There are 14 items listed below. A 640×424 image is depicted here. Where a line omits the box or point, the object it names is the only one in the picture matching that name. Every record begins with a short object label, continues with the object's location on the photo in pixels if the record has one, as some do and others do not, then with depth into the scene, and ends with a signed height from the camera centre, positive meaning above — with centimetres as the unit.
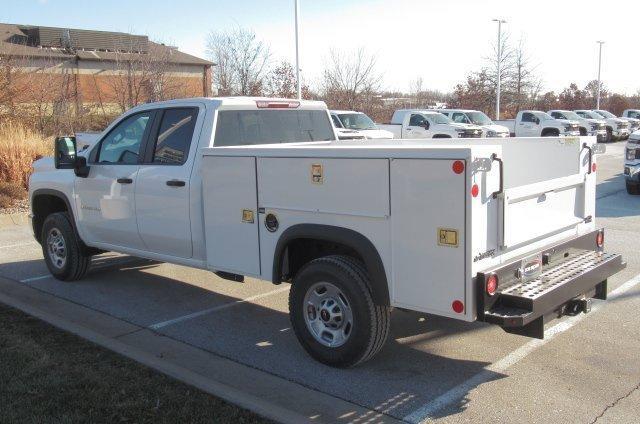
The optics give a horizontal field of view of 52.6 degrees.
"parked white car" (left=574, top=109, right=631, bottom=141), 3497 -73
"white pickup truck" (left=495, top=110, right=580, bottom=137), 3036 -41
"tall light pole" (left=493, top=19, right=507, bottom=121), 4395 +555
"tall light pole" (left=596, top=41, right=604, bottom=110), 5266 +436
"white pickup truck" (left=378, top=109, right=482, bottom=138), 2419 -25
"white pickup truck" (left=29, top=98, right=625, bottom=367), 413 -71
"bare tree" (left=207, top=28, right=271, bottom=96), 3581 +272
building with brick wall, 2059 +264
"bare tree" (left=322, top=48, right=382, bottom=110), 4078 +216
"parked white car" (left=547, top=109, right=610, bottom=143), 3281 -42
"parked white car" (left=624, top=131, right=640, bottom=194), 1362 -104
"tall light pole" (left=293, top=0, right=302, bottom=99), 2548 +234
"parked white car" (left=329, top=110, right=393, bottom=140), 2070 -8
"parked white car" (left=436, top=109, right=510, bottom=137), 2610 -5
